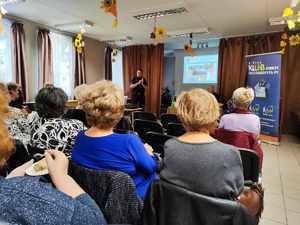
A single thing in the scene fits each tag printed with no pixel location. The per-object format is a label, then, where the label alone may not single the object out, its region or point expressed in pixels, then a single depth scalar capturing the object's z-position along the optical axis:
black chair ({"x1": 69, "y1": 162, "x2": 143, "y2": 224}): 1.13
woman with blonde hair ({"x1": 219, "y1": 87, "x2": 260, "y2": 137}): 2.57
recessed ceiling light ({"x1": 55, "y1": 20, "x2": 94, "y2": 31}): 5.48
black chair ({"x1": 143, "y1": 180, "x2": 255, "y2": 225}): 0.92
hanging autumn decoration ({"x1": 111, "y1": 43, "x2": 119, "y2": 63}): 8.04
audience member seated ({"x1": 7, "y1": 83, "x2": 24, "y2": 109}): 3.31
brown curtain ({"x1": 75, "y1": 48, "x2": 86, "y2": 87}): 6.76
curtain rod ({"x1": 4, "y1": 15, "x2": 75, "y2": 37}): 5.21
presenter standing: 7.47
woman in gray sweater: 1.11
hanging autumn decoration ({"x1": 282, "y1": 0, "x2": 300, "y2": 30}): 4.69
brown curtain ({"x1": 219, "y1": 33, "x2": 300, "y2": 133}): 6.32
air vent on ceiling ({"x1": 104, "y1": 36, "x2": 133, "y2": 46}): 7.18
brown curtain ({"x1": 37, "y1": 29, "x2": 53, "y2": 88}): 5.79
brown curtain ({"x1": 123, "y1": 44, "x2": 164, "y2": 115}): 7.97
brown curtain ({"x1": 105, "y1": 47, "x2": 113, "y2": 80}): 8.04
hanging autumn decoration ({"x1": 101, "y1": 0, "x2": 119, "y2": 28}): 3.19
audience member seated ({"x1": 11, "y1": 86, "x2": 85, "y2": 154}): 1.81
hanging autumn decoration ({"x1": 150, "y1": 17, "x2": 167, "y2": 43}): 5.26
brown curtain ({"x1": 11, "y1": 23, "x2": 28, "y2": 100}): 5.23
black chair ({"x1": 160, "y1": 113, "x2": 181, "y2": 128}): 3.86
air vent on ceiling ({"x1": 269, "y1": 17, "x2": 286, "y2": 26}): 4.83
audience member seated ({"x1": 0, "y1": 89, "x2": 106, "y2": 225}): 0.58
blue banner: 5.13
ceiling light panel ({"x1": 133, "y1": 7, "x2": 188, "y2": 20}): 4.47
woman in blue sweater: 1.26
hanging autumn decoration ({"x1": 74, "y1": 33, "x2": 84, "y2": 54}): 6.26
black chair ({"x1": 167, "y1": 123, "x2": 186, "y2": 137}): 3.07
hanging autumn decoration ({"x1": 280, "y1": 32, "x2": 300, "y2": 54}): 5.27
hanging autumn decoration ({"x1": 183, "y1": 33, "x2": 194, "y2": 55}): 6.17
